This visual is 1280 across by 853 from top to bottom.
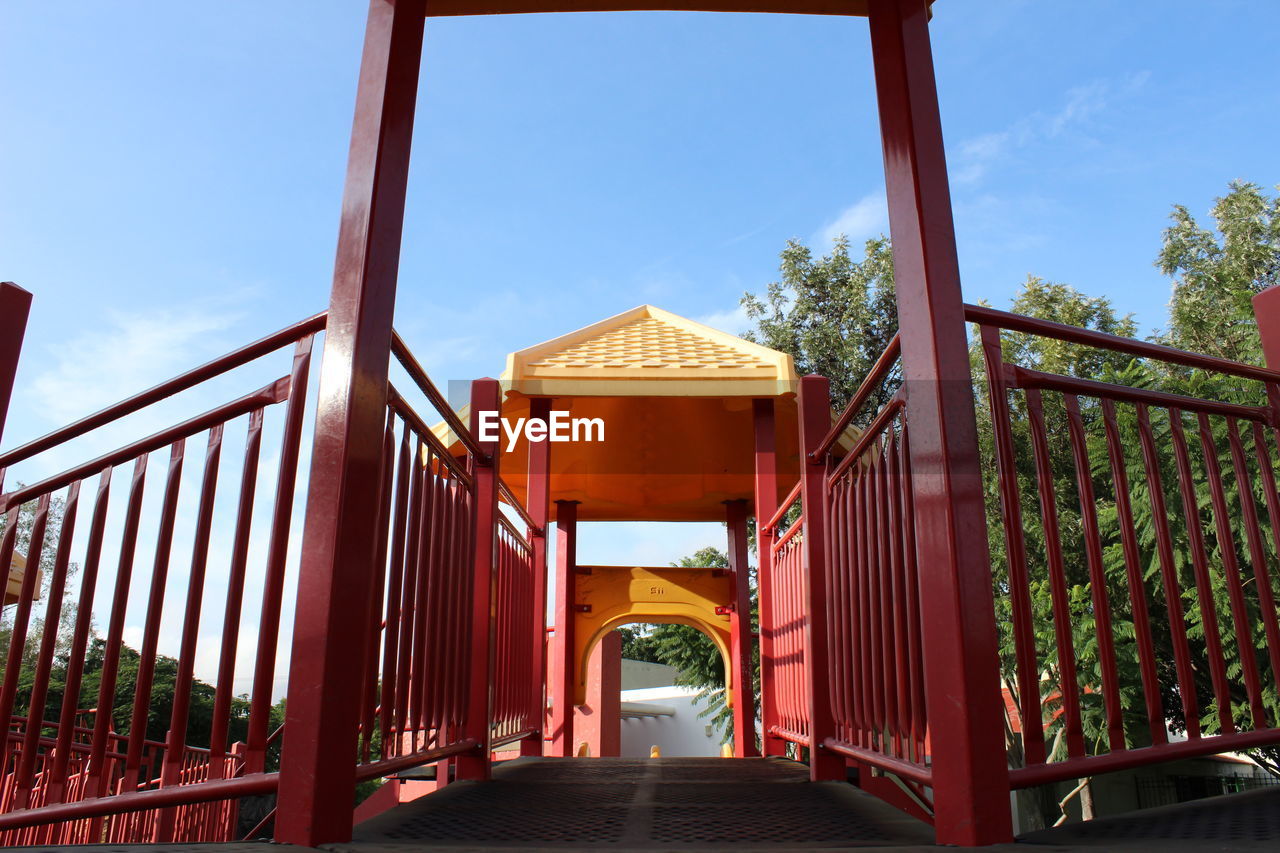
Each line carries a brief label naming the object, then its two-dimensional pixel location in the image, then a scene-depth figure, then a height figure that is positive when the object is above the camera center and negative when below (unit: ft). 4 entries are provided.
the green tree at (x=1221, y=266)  49.34 +27.94
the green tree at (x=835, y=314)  67.00 +28.88
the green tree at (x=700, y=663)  74.54 +3.60
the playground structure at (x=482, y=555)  6.11 +1.22
